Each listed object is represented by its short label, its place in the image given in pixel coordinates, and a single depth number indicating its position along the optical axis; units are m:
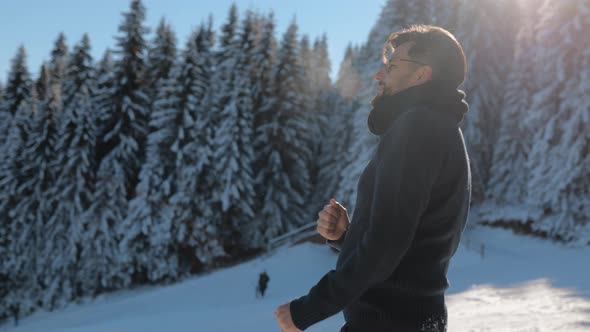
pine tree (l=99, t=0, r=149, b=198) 33.22
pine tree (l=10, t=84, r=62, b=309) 34.38
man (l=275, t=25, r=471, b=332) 1.72
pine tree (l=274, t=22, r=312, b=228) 33.78
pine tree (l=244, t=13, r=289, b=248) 33.34
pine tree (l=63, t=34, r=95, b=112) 34.41
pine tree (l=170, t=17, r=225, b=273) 30.84
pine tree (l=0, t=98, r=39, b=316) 34.50
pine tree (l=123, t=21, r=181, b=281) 30.53
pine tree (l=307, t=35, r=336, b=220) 39.59
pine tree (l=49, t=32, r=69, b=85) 45.66
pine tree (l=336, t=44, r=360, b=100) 44.25
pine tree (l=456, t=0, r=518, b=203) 29.52
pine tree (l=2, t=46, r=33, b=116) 39.97
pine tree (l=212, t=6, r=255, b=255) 31.16
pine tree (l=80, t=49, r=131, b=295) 31.81
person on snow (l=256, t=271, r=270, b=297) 23.05
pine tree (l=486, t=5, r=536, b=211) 27.91
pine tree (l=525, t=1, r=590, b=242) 20.67
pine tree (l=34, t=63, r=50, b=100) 41.50
